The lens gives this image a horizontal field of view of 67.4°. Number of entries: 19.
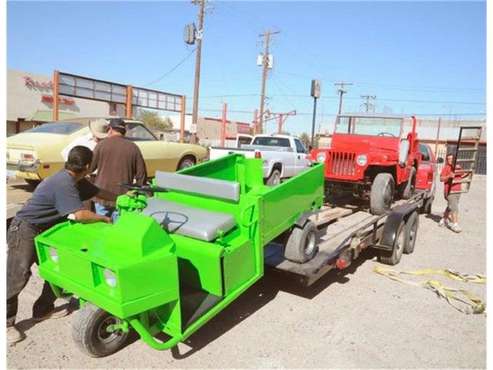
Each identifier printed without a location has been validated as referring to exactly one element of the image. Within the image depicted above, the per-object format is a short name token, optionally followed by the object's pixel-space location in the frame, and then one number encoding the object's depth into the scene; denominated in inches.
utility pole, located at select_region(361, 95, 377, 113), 2263.8
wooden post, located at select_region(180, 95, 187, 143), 725.0
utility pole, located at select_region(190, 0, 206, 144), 740.0
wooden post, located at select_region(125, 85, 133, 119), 638.5
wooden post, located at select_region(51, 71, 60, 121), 517.7
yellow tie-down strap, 165.2
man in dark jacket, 167.6
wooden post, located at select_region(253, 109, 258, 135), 1039.0
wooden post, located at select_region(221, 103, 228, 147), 797.4
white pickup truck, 403.9
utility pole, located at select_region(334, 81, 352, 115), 1875.0
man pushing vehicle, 118.2
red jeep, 270.5
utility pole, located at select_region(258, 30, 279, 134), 1043.9
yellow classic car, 287.6
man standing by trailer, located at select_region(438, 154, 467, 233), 314.8
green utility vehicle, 93.8
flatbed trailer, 152.8
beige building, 1151.0
